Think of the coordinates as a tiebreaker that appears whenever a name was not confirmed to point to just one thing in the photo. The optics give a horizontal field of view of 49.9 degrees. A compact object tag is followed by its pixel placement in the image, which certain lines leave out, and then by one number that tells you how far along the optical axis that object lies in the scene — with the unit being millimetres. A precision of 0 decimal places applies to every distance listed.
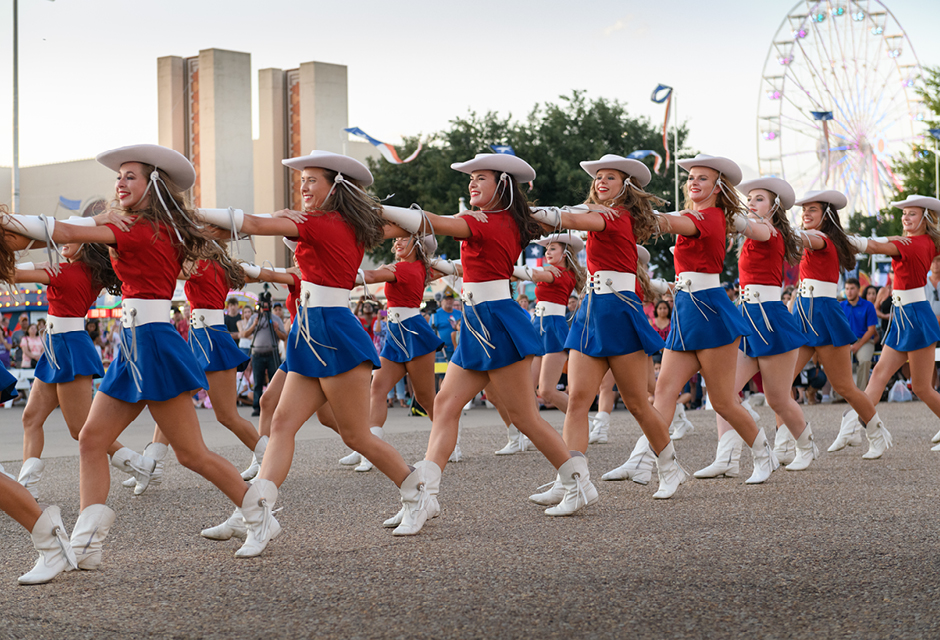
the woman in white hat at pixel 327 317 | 4691
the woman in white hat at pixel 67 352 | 6176
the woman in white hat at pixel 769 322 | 6879
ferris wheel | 26297
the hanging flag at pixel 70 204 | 34975
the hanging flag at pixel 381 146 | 25250
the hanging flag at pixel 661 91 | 32312
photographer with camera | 12898
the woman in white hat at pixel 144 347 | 4355
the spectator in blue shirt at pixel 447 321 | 14576
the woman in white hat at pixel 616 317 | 5777
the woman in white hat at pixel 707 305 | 6188
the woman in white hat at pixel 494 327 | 5230
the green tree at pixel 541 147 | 34688
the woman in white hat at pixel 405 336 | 7691
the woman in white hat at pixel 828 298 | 7535
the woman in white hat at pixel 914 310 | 8094
